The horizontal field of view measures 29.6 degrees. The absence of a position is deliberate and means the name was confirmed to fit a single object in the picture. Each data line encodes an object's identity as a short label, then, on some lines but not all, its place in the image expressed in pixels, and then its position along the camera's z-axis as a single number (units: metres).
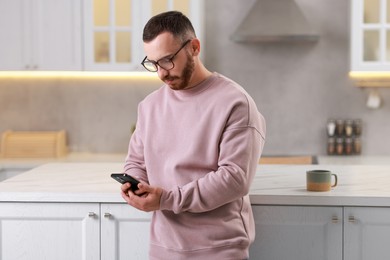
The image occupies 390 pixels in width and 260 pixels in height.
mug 2.76
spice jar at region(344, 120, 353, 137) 5.29
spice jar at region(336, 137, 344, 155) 5.29
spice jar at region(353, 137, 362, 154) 5.32
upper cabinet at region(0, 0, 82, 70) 5.01
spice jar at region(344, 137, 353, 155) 5.30
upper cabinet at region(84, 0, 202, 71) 5.01
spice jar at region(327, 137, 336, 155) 5.32
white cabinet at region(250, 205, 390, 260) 2.73
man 2.29
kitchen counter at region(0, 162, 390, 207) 2.73
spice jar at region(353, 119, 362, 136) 5.32
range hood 5.03
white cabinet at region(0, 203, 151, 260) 2.84
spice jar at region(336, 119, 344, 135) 5.32
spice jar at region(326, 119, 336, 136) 5.30
